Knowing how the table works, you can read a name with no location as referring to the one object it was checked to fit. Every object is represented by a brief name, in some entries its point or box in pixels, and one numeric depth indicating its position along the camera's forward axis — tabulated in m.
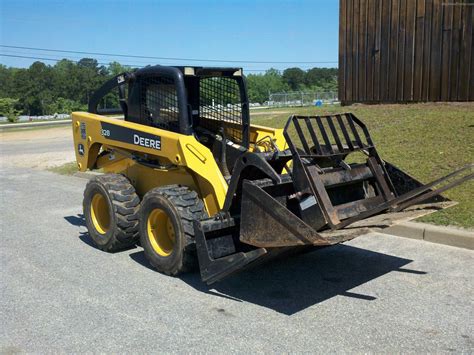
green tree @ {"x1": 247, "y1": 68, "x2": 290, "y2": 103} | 102.12
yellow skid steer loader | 4.58
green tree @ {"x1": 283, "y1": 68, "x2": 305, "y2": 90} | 125.64
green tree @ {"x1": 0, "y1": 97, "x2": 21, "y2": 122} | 75.00
